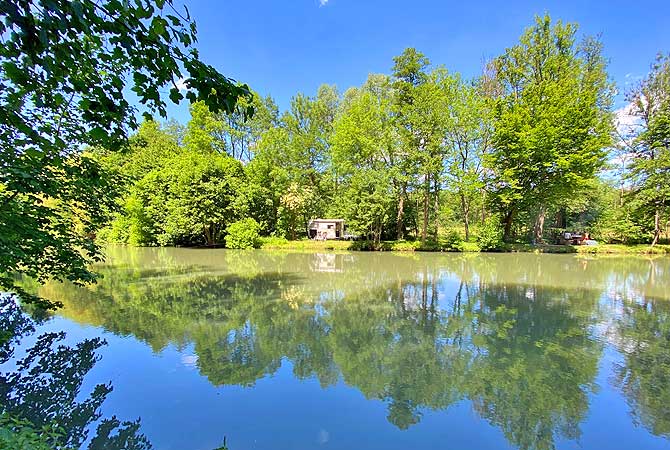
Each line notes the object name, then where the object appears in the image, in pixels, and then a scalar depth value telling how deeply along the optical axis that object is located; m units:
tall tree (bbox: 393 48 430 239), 20.91
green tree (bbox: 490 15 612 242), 19.22
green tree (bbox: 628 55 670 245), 19.81
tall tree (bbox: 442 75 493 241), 20.55
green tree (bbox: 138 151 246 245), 21.69
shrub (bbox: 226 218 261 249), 21.47
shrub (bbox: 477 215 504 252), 20.09
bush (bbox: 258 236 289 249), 21.94
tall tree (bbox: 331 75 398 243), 20.84
